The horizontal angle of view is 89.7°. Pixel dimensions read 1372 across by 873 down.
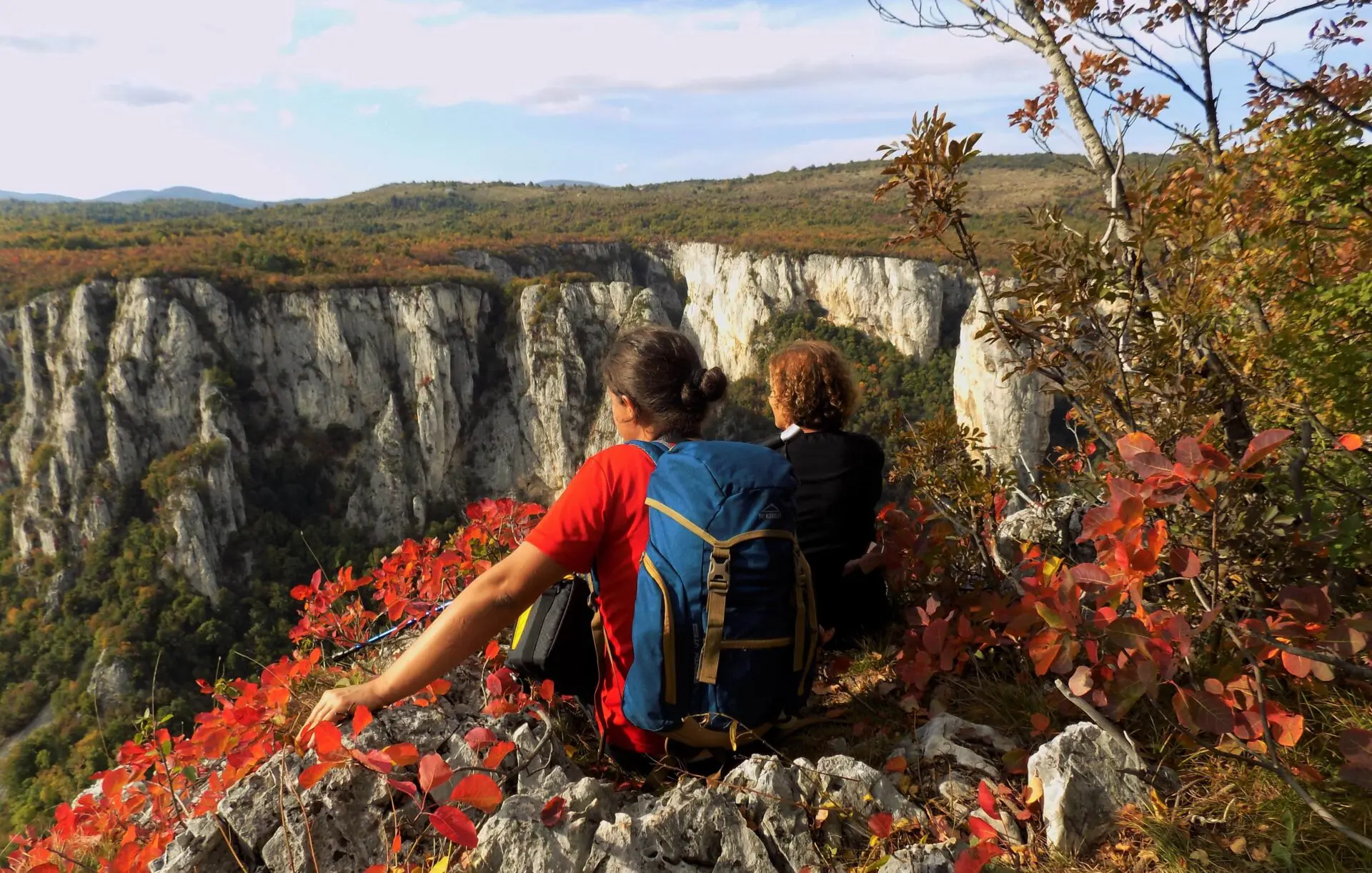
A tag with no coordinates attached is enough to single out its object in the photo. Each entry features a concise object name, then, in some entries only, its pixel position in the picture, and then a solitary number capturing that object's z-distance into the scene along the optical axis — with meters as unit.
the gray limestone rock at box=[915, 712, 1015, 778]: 1.89
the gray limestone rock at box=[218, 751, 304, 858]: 1.72
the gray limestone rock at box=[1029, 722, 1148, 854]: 1.55
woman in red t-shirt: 1.71
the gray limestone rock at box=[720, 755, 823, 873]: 1.62
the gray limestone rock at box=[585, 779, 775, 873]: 1.58
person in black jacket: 2.83
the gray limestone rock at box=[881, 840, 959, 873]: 1.48
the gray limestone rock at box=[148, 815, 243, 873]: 1.69
